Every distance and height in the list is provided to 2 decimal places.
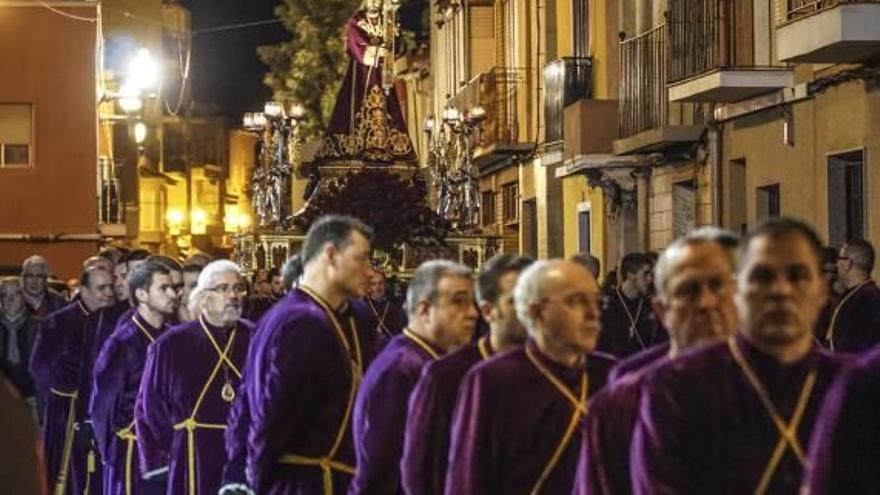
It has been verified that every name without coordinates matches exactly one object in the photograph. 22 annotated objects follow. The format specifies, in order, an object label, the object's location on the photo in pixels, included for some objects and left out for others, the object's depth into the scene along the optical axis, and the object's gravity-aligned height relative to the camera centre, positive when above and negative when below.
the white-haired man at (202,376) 12.42 -0.85
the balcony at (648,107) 26.02 +1.30
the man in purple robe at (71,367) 16.34 -1.05
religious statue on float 28.19 +1.43
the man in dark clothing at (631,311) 16.61 -0.74
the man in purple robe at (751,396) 6.31 -0.51
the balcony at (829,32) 18.72 +1.52
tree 54.69 +3.97
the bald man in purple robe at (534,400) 7.87 -0.64
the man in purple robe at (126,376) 13.83 -0.95
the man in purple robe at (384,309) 19.38 -0.81
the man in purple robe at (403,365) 9.48 -0.61
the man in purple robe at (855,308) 14.50 -0.62
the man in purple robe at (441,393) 8.59 -0.67
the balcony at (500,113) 38.06 +1.74
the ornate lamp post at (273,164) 27.08 +0.66
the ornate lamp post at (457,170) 27.34 +0.57
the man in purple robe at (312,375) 10.24 -0.71
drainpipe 25.11 +0.57
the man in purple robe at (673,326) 6.85 -0.34
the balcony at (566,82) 32.31 +1.90
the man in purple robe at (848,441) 6.25 -0.63
